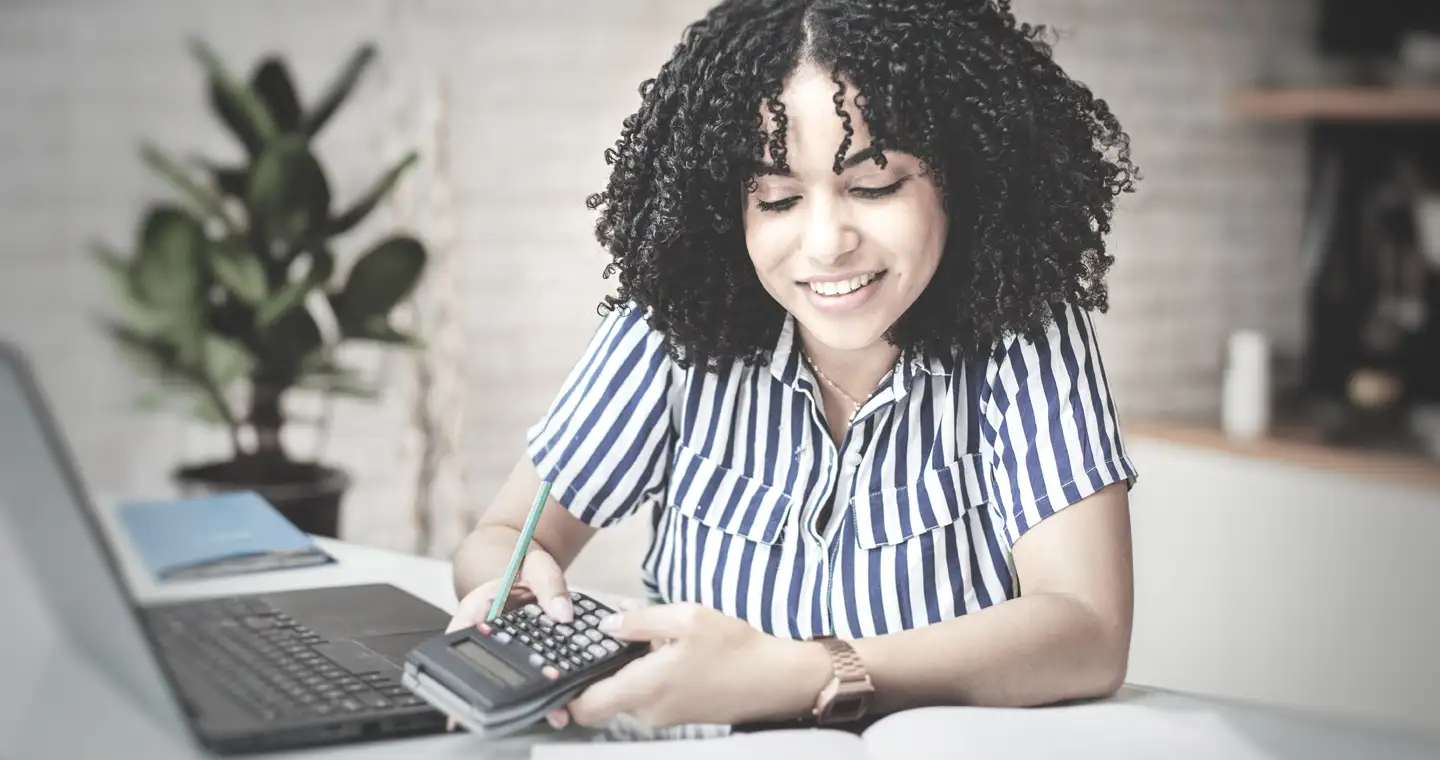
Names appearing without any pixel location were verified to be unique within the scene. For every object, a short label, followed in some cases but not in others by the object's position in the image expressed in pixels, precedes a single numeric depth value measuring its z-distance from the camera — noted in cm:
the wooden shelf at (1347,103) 277
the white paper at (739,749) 68
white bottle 281
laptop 62
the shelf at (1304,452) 254
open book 69
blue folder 98
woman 81
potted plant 168
